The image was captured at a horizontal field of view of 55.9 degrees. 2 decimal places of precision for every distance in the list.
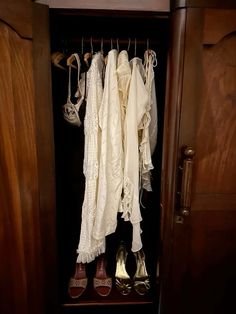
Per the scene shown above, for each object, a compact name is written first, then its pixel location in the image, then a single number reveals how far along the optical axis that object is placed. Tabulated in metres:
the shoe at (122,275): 1.08
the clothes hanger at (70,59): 0.92
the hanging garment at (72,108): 0.93
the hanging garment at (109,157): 0.84
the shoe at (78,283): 1.06
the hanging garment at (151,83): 0.89
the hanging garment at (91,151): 0.86
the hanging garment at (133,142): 0.85
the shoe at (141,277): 1.08
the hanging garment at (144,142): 0.89
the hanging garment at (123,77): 0.85
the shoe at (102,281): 1.07
